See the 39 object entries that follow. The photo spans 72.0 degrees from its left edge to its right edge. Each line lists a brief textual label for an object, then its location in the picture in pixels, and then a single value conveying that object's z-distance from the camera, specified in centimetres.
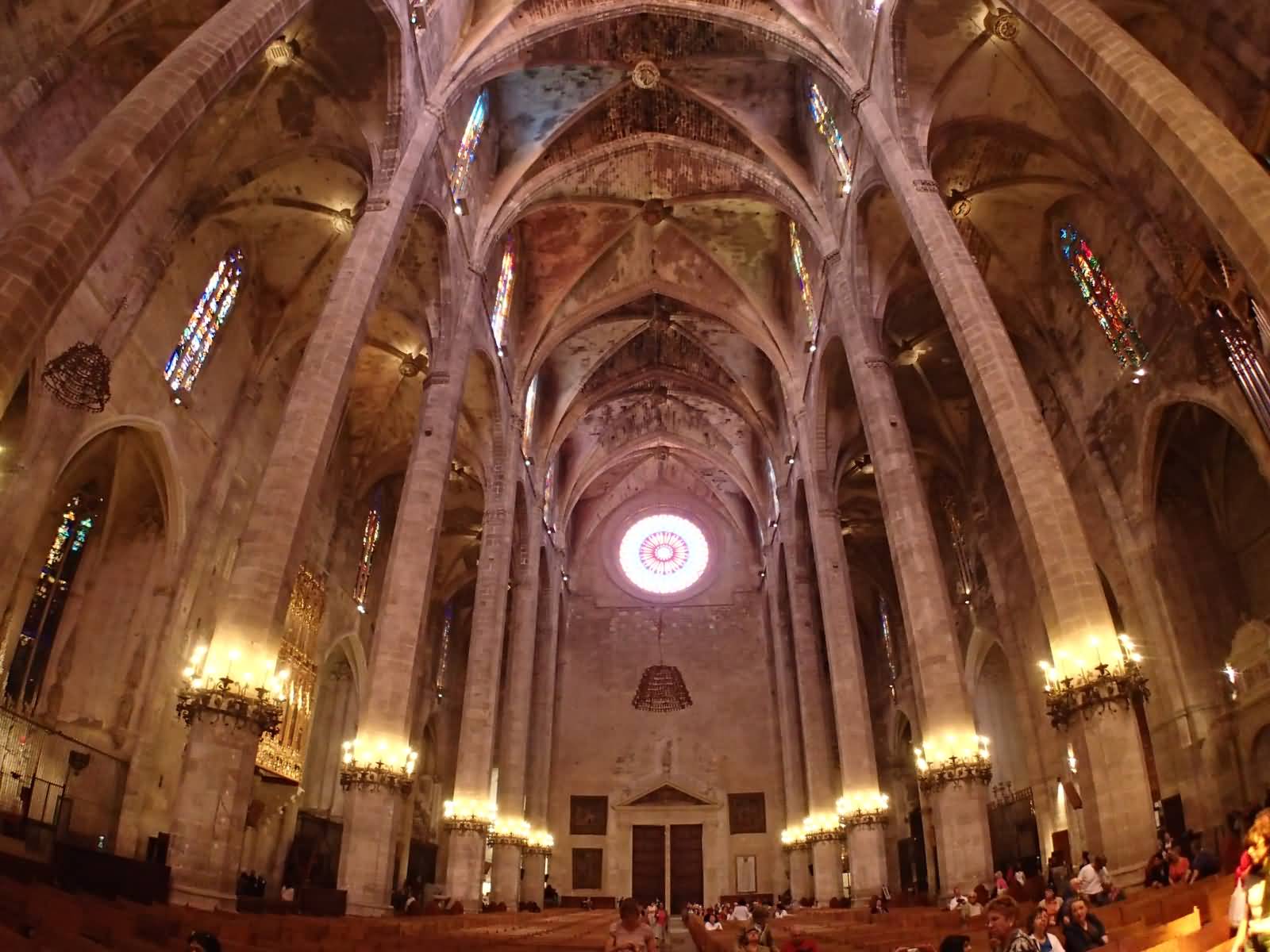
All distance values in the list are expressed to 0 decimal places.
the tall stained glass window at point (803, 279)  2530
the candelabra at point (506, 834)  2606
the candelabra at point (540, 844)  2975
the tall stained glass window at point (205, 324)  1848
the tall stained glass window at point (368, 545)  2820
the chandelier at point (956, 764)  1421
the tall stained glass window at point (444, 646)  3544
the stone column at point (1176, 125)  889
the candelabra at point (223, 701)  1095
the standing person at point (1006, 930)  477
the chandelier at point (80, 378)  1331
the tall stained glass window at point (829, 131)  2058
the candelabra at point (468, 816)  2052
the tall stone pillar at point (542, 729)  3008
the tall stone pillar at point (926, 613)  1422
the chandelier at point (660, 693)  3603
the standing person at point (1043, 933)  541
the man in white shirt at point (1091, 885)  967
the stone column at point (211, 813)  1022
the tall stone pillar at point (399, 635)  1447
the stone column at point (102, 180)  790
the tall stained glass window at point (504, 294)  2528
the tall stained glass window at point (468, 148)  2070
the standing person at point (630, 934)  520
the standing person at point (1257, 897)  430
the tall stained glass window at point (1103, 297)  1817
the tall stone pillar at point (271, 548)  1040
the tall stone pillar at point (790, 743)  2961
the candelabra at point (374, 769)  1487
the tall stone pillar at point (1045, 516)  1039
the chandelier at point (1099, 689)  1064
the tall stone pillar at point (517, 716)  2602
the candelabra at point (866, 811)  2112
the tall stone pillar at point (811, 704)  2522
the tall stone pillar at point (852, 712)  2111
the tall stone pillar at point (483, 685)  2066
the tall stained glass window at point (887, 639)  3359
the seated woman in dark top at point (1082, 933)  615
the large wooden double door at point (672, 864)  3350
